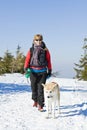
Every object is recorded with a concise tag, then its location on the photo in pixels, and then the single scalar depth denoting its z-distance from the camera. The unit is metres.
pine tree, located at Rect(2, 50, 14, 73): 53.24
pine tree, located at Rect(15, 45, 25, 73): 54.31
